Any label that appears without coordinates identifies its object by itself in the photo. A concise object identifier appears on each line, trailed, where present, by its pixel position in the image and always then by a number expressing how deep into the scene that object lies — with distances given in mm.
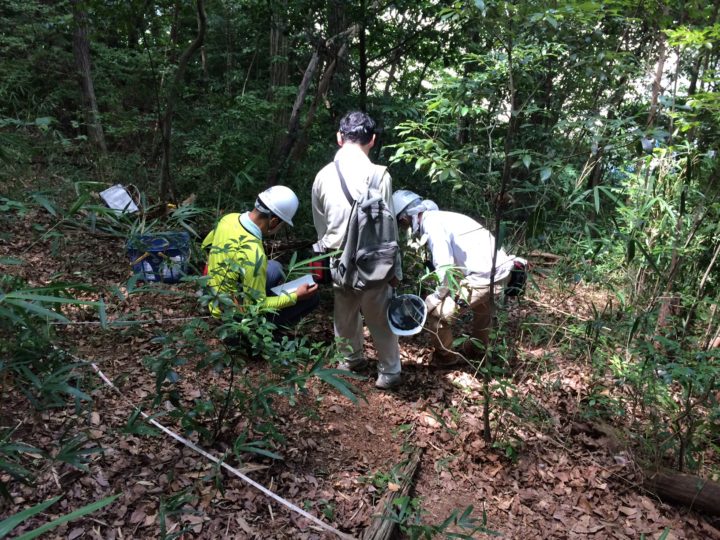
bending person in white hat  3506
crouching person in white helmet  3008
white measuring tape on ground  1944
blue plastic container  2363
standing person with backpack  3160
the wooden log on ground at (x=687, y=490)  2580
